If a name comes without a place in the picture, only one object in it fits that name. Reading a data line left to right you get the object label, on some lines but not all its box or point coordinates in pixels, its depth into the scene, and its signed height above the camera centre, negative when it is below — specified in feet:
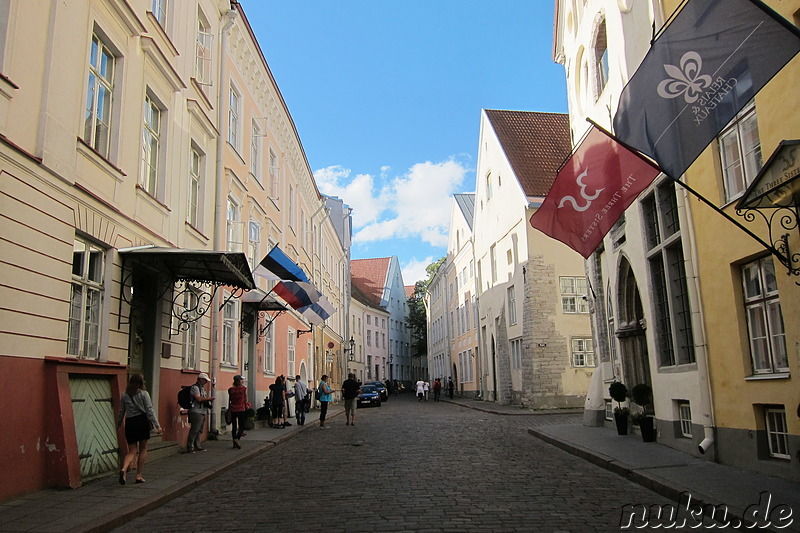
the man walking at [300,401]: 66.23 -1.14
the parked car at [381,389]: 132.75 -0.31
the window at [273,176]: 76.67 +24.89
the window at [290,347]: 84.53 +5.48
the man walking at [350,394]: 69.00 -0.60
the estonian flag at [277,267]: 51.11 +9.63
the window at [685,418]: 39.00 -2.25
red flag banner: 34.19 +10.19
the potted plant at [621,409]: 47.75 -2.01
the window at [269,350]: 71.82 +4.44
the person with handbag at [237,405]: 44.32 -0.97
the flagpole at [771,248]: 25.32 +5.00
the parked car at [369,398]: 122.52 -1.91
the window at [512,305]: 104.63 +12.53
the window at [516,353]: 102.06 +4.81
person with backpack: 40.23 -0.96
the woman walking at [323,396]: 67.39 -0.73
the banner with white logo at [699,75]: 21.13 +10.52
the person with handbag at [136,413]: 29.07 -0.86
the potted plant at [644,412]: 42.94 -2.11
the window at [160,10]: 41.70 +24.41
